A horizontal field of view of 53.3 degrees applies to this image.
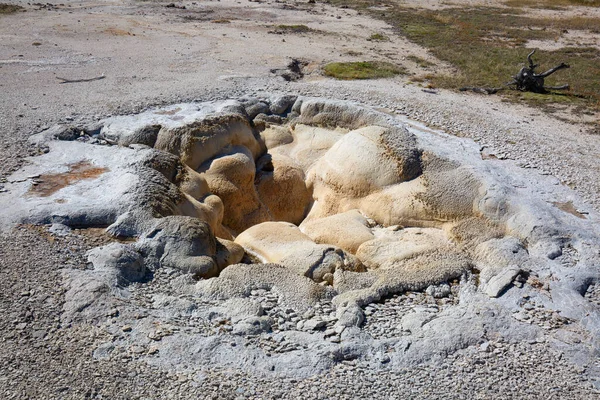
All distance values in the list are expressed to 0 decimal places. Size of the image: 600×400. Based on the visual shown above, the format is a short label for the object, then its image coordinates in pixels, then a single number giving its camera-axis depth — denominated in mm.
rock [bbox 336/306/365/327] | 6301
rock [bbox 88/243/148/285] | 6609
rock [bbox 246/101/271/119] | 11938
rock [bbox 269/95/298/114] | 12250
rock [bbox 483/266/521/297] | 7036
